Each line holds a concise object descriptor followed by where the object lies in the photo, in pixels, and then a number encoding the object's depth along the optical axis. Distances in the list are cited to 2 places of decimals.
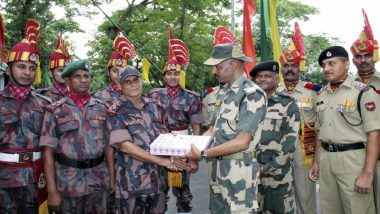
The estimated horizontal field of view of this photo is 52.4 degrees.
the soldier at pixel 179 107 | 5.73
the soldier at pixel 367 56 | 4.92
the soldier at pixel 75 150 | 3.73
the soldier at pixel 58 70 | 5.67
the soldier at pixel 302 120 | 4.88
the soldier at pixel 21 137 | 3.69
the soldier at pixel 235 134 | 3.25
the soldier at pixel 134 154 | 3.61
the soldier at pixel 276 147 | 4.38
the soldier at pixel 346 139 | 3.76
